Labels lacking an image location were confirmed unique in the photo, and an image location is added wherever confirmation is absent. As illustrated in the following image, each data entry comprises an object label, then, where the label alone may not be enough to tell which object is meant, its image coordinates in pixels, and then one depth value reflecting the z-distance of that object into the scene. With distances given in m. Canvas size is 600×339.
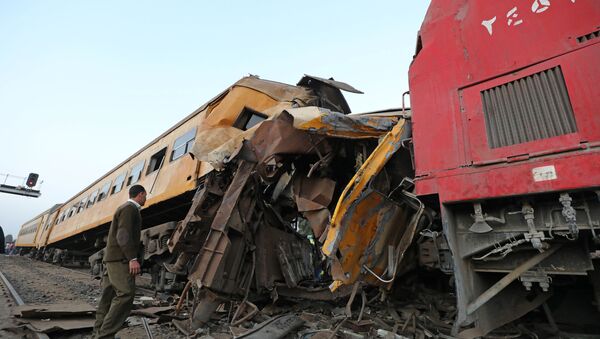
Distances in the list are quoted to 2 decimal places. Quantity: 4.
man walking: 3.02
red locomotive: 2.01
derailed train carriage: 3.75
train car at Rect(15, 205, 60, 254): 20.65
